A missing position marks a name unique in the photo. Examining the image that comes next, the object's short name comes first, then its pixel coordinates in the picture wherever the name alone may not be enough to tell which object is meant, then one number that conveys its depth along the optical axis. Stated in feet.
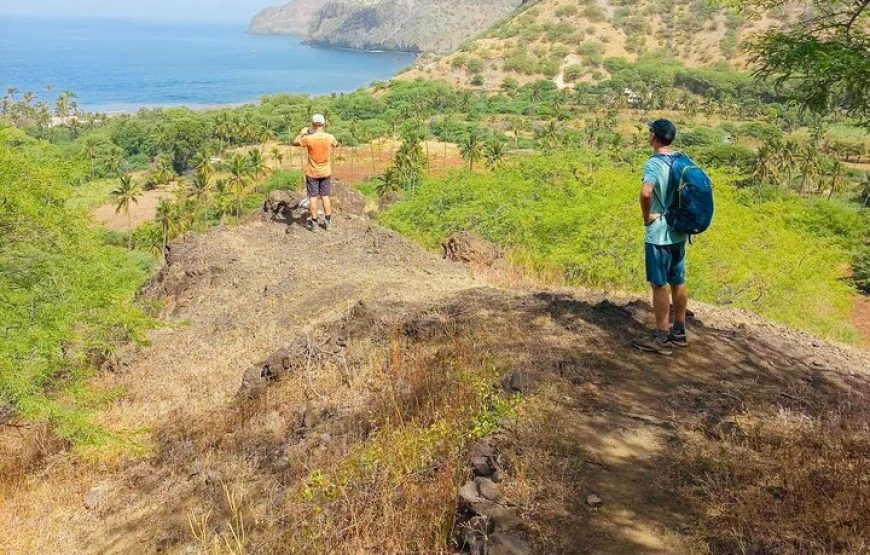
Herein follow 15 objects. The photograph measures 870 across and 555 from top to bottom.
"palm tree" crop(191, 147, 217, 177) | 224.94
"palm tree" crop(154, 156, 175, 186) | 258.37
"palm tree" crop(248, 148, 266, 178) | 231.36
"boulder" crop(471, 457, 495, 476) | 13.96
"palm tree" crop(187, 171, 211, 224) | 201.98
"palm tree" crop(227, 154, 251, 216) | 199.31
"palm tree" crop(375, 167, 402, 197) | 196.24
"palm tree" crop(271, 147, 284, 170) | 266.16
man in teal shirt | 19.36
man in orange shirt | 38.47
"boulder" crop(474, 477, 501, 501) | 13.00
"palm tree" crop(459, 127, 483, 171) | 240.79
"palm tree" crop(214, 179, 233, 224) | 192.95
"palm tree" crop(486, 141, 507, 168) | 224.53
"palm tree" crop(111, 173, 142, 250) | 182.91
